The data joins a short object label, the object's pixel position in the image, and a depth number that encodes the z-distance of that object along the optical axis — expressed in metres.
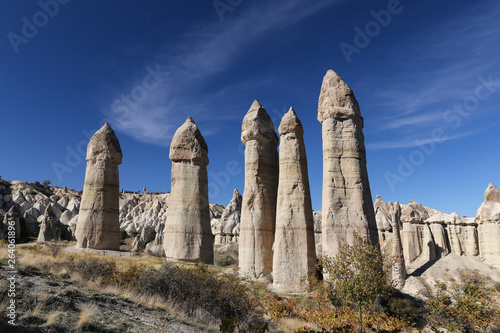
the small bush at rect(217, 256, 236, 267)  29.68
